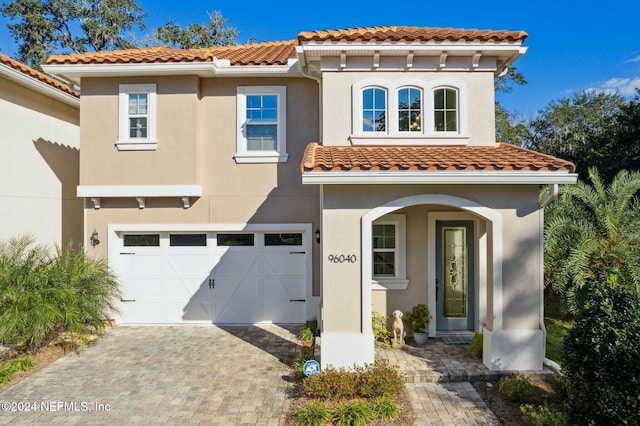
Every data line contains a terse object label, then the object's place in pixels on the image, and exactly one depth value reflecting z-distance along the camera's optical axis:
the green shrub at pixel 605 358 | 4.70
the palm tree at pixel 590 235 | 9.62
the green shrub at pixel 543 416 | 5.25
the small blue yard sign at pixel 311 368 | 6.71
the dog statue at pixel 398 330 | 8.55
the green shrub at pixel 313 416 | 5.68
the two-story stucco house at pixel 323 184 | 7.23
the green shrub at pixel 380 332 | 8.59
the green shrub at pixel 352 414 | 5.66
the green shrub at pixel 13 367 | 7.24
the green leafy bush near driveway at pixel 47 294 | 7.96
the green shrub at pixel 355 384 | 6.38
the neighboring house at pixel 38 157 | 10.52
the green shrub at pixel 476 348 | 7.84
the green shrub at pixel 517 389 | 6.31
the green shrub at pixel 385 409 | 5.86
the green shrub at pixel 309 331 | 9.55
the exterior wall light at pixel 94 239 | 10.80
